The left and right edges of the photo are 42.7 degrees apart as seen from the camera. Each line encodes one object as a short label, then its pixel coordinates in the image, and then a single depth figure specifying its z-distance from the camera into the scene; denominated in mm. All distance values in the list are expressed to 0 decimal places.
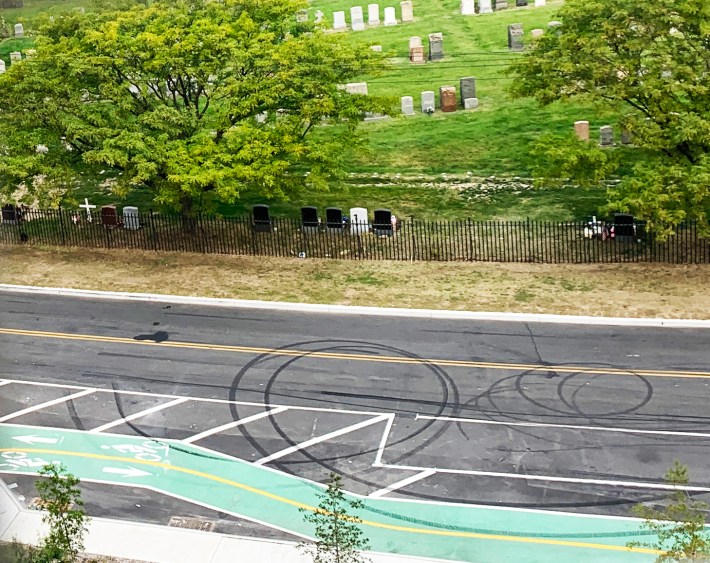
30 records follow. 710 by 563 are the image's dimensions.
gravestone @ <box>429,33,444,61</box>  41000
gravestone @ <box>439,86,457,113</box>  35656
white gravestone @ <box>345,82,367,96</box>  37031
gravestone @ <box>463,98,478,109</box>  35812
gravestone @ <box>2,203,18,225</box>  30620
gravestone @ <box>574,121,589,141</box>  31562
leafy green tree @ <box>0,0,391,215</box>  25906
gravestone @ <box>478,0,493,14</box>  46625
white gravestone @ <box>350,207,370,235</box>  27875
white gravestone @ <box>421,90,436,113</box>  35688
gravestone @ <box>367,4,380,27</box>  47469
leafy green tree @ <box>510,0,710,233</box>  22812
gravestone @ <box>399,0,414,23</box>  47094
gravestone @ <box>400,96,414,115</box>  35531
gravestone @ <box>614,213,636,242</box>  25797
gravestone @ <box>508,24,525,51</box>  40281
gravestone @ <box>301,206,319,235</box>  28047
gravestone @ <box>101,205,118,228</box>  29453
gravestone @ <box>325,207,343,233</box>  27891
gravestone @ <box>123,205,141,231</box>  29172
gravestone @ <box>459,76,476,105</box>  35906
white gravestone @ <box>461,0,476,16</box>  46625
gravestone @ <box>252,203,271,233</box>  28641
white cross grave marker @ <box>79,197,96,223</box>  30125
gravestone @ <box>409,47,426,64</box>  41062
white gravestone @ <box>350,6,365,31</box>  46250
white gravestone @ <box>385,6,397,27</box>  47062
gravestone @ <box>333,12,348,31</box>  46812
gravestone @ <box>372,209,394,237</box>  27289
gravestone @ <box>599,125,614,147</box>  31297
